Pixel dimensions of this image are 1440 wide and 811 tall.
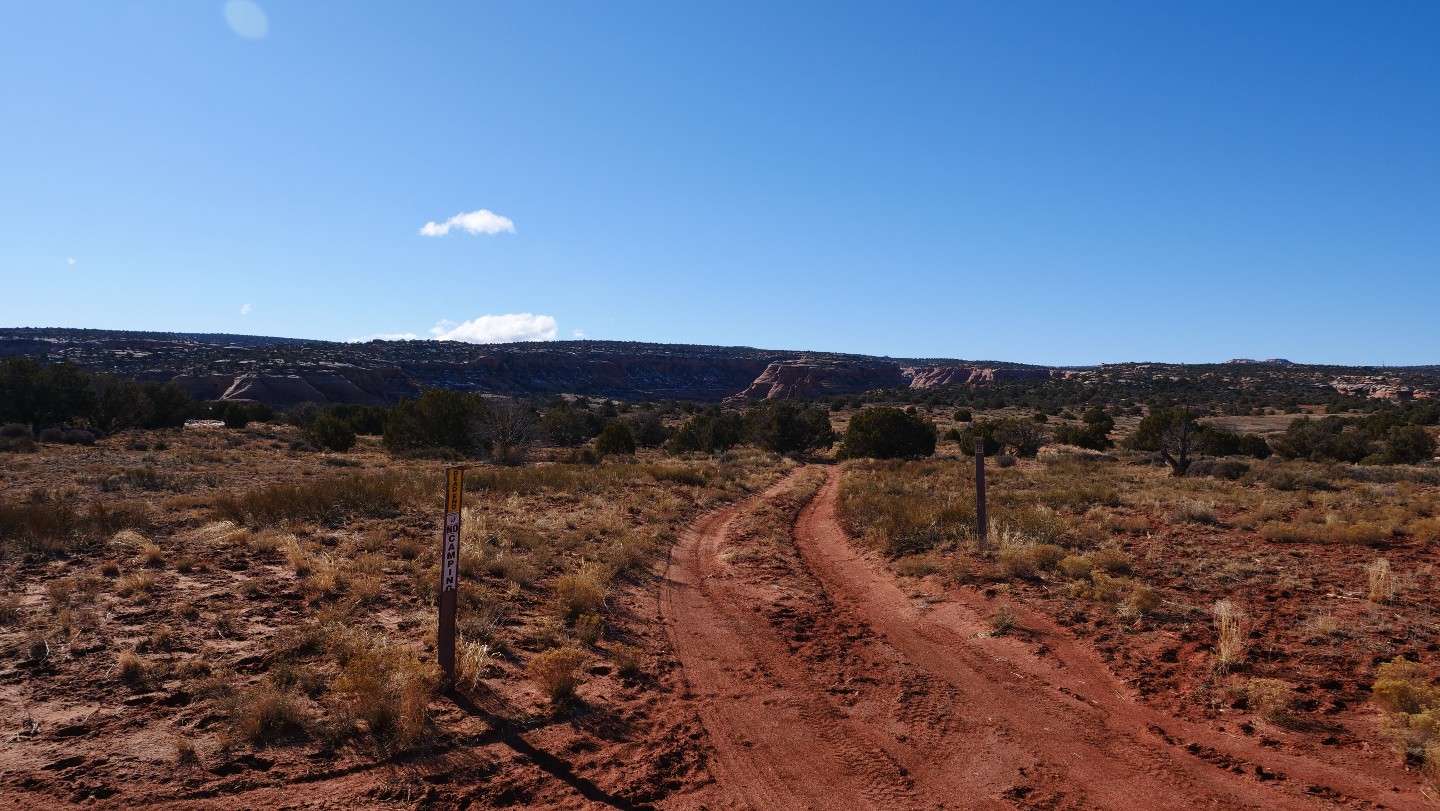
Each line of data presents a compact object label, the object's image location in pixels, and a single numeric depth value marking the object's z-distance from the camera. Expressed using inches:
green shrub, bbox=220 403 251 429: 1662.2
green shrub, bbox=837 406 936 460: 1238.1
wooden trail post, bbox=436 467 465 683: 239.5
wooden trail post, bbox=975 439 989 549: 477.5
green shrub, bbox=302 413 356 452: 1341.0
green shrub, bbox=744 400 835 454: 1435.8
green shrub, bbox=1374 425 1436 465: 1100.9
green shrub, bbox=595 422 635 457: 1309.1
